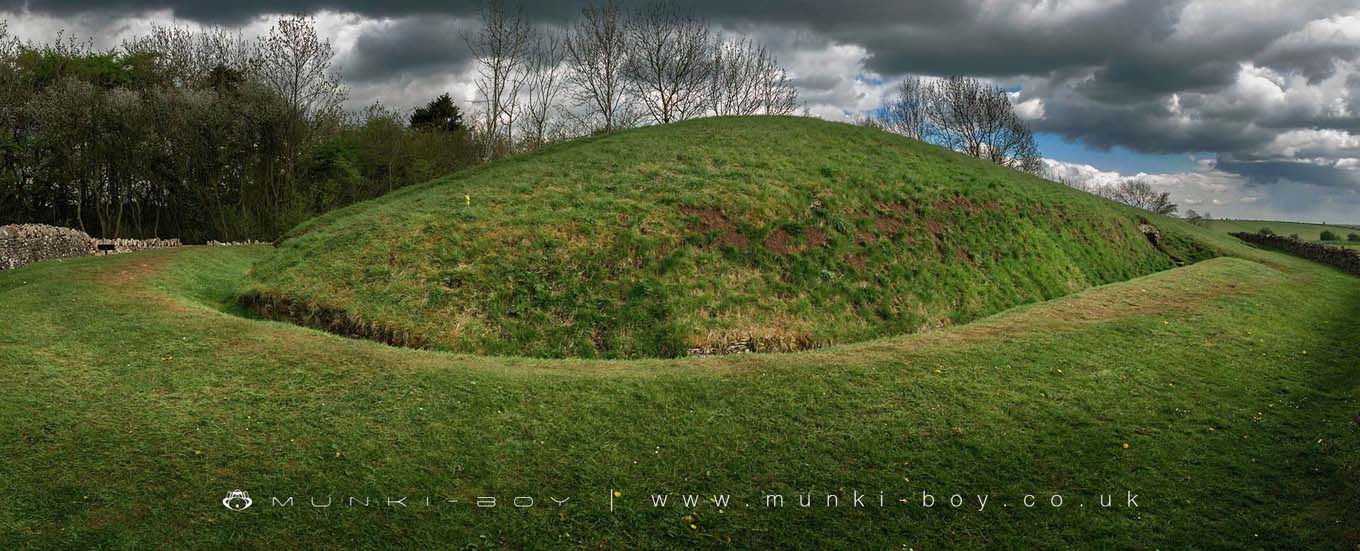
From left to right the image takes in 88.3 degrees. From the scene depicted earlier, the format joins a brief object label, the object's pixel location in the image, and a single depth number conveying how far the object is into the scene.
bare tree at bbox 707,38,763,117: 57.16
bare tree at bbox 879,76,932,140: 74.31
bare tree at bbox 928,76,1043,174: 67.06
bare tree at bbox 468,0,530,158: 45.09
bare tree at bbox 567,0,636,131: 47.25
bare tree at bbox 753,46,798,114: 59.85
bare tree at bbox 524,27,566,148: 50.06
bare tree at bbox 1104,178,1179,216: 84.37
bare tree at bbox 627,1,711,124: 49.03
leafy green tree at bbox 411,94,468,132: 48.00
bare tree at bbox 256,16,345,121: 36.34
